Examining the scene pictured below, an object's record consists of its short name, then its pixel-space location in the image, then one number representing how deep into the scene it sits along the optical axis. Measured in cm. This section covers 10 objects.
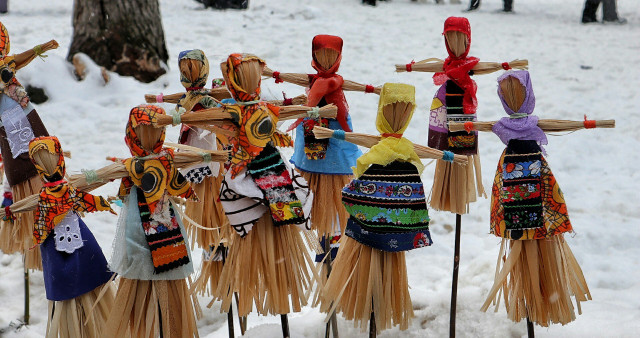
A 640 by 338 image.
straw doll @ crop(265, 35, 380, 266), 259
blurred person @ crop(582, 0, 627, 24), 826
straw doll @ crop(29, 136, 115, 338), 205
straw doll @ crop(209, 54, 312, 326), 210
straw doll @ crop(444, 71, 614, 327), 229
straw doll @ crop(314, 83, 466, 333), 211
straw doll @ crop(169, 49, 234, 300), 254
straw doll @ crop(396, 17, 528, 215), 271
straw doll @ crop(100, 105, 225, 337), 202
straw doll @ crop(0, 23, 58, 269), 265
